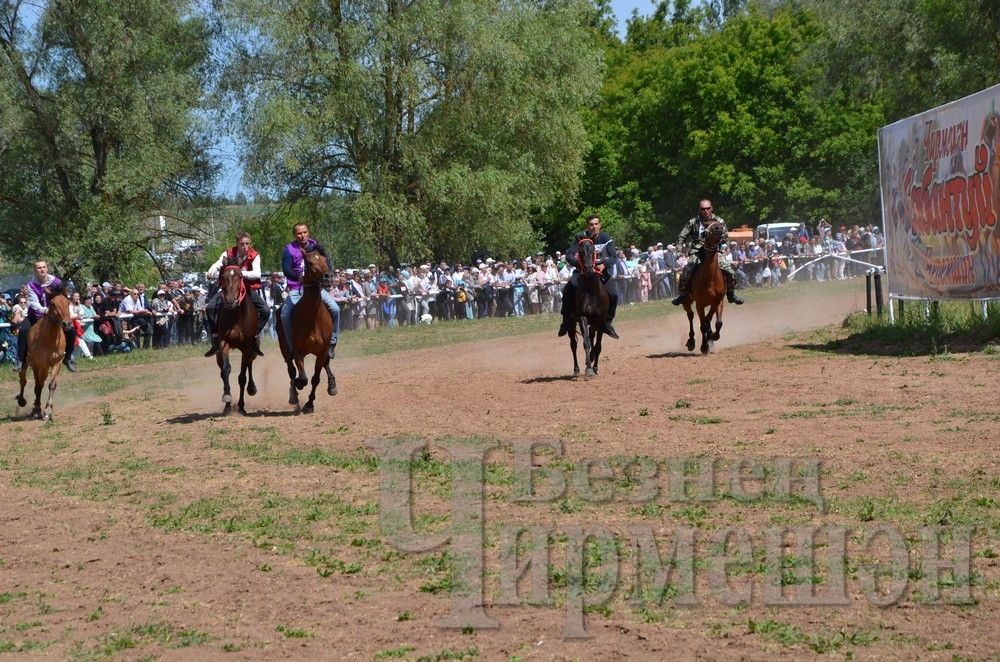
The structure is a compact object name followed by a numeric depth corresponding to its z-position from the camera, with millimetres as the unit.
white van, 65812
